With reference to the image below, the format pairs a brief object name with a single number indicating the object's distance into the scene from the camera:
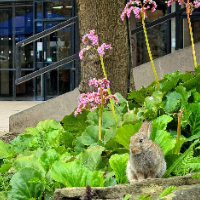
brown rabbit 3.32
